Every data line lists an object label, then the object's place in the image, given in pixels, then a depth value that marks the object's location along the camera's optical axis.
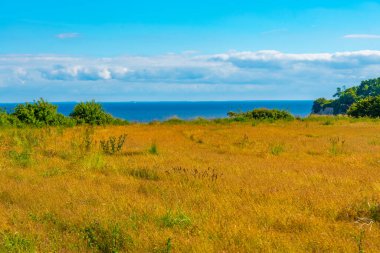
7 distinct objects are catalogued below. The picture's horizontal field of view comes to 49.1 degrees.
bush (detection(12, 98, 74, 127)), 34.28
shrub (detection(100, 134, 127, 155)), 17.42
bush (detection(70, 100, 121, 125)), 38.38
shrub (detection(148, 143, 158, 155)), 17.64
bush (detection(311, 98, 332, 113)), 126.50
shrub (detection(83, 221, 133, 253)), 6.55
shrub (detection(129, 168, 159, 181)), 12.32
